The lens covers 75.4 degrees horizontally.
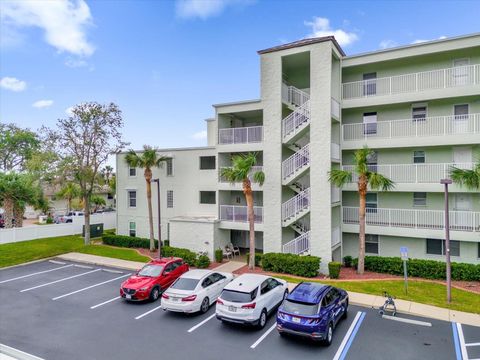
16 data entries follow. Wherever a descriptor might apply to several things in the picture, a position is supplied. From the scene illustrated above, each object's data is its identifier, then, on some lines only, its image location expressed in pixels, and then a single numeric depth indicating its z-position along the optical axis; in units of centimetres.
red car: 1430
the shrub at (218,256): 2200
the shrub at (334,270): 1770
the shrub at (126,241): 2654
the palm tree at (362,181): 1750
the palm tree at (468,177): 1658
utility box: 3225
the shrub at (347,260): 2030
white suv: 1115
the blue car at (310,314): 995
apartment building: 1862
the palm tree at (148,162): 2466
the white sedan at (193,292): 1261
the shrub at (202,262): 2042
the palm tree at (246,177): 1909
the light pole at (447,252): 1381
